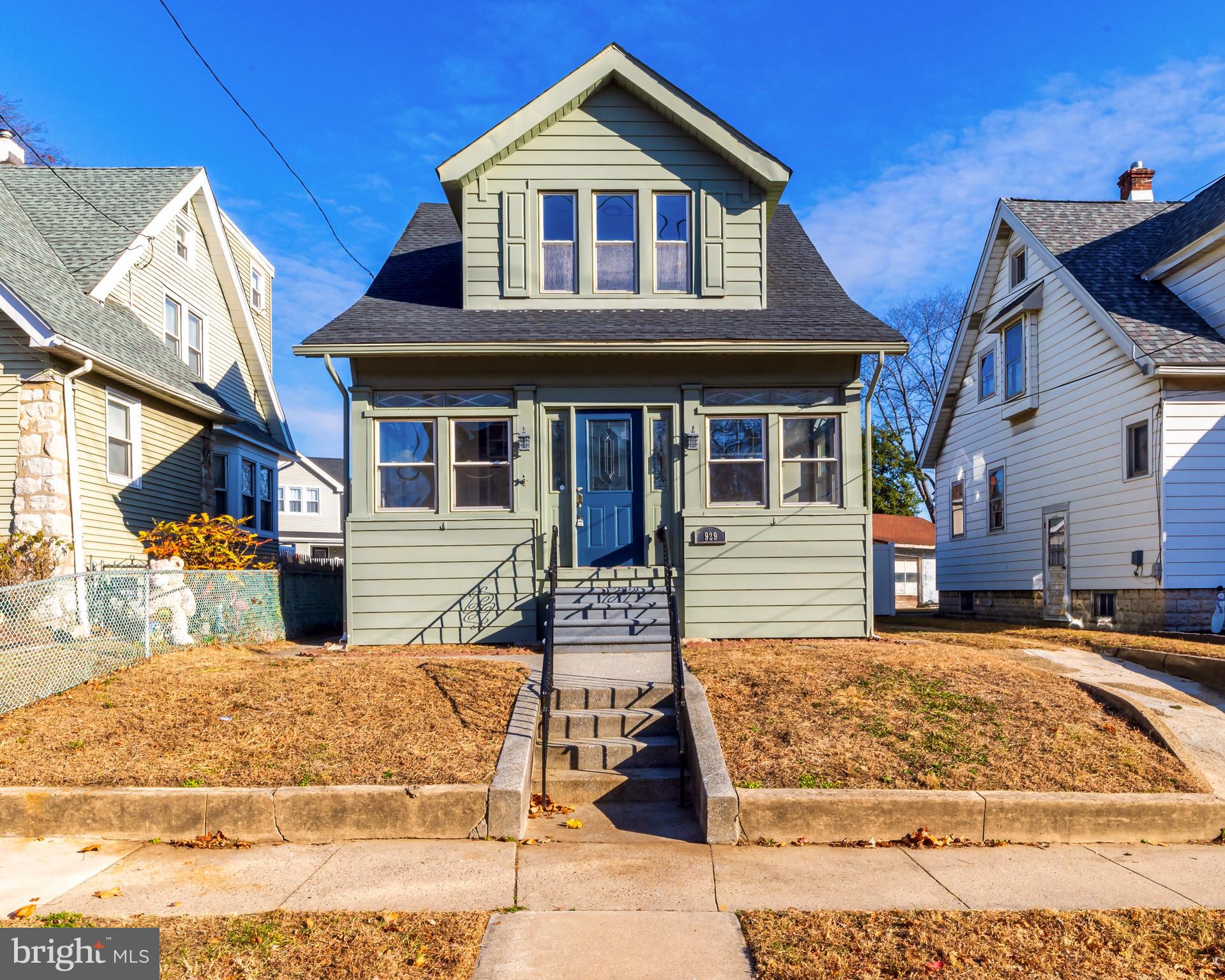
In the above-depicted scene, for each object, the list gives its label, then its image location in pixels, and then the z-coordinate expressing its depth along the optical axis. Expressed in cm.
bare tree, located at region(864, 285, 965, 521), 4156
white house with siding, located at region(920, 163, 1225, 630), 1412
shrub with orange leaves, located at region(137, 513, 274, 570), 1365
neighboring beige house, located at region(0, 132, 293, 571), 1298
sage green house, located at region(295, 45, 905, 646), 1174
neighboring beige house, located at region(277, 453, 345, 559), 4178
